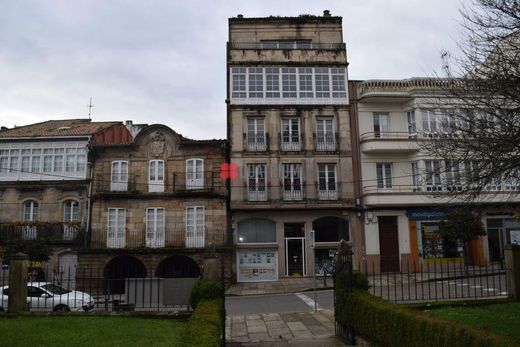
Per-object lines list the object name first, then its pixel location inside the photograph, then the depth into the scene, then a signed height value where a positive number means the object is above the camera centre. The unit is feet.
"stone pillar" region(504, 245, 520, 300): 46.98 -3.11
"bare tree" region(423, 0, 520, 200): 34.71 +10.10
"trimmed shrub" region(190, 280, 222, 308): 43.52 -4.35
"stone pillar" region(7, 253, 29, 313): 43.29 -3.52
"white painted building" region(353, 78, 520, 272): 101.55 +9.92
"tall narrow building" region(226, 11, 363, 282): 101.14 +18.48
